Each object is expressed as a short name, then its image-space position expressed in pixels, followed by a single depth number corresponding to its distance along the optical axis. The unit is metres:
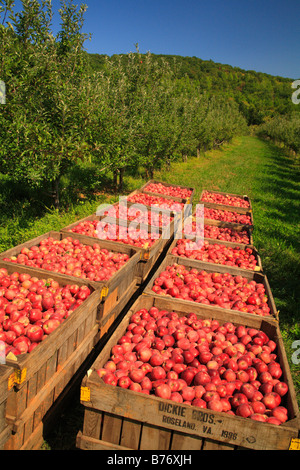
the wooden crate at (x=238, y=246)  5.47
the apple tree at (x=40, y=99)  6.27
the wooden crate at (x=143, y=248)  5.55
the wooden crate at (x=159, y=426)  2.41
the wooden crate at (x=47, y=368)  2.59
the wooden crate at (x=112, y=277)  4.05
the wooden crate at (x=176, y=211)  8.33
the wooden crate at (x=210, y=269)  4.86
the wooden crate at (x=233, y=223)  8.11
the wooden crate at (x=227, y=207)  9.85
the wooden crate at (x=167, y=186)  10.17
